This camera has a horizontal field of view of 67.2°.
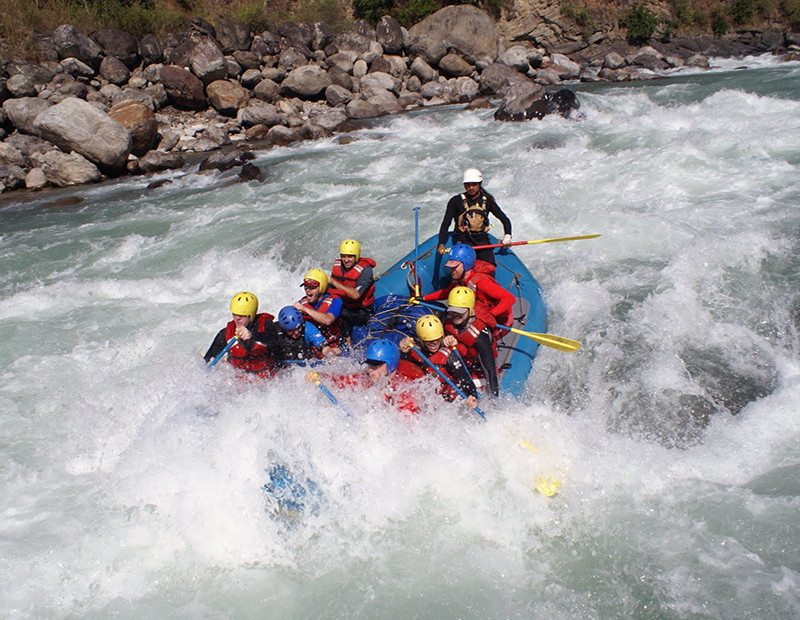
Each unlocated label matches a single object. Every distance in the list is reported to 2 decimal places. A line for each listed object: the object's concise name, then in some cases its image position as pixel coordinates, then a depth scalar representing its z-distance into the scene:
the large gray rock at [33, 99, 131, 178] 11.44
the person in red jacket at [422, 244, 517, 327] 5.02
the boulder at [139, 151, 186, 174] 12.22
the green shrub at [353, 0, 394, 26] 22.64
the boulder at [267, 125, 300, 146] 13.62
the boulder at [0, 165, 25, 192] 11.27
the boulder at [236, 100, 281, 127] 14.65
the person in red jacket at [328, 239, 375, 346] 5.39
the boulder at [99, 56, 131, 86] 15.58
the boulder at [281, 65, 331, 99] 15.89
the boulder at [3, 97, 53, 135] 12.82
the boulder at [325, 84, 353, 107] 15.88
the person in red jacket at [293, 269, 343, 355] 4.89
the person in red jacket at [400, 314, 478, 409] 4.12
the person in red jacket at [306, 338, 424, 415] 4.04
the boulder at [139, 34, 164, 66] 16.38
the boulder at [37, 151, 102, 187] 11.55
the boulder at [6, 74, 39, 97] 13.98
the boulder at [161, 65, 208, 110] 15.03
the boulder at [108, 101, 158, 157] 12.59
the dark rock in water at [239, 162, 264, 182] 11.06
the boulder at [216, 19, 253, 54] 17.19
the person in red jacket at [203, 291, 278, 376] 4.49
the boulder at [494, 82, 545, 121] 13.22
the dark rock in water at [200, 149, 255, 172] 11.88
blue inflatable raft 4.76
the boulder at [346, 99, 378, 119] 15.27
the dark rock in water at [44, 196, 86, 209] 10.55
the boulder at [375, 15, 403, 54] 18.45
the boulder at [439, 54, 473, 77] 17.91
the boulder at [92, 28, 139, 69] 16.09
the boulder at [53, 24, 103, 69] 15.38
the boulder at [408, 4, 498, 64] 18.53
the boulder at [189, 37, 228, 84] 15.50
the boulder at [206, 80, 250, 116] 15.05
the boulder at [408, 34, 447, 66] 17.98
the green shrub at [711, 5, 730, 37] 24.70
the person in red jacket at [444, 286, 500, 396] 4.39
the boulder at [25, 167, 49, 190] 11.44
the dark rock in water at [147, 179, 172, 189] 11.21
